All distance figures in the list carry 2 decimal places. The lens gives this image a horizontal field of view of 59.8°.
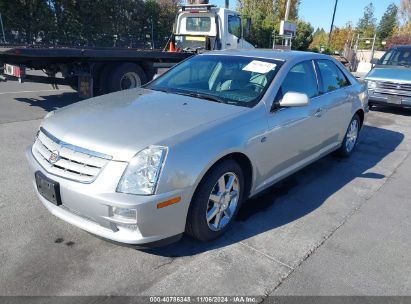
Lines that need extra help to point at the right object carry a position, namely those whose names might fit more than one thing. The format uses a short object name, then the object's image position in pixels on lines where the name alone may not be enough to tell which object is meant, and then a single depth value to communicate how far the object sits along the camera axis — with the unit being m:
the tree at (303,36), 37.38
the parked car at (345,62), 25.76
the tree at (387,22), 71.56
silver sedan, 2.49
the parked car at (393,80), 8.88
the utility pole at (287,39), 21.87
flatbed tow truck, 7.09
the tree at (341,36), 61.79
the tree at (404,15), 55.31
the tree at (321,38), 61.47
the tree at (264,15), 31.89
